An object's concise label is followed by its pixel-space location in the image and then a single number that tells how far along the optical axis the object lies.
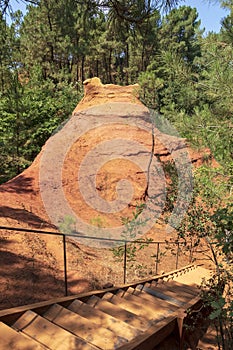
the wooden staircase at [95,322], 2.11
